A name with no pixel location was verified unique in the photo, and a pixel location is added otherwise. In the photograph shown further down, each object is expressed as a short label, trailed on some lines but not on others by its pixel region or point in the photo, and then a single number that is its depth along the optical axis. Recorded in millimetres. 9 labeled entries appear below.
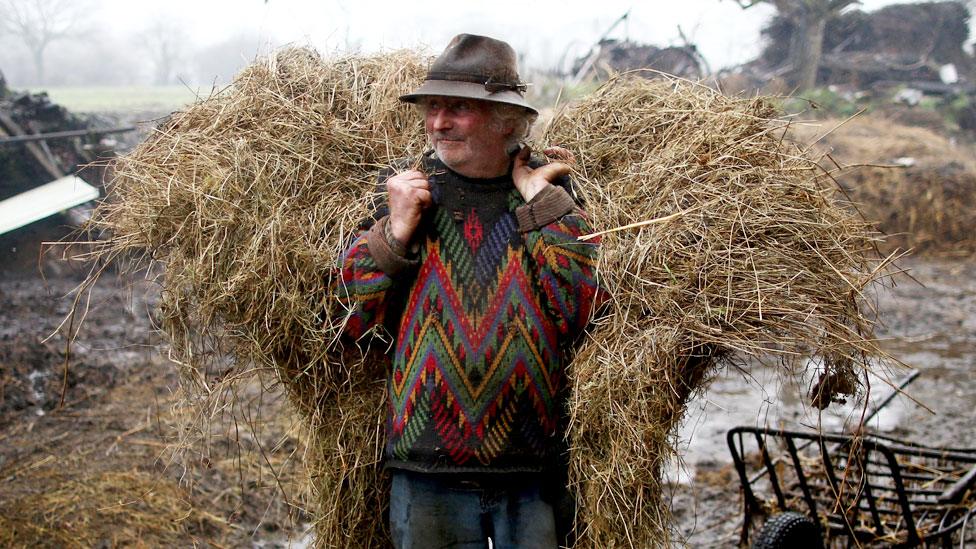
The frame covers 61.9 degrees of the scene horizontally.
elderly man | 2311
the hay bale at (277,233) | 2441
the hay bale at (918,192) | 11852
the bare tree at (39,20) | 23062
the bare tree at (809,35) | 18594
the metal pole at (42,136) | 8308
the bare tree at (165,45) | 31812
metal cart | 3207
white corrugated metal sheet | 7652
